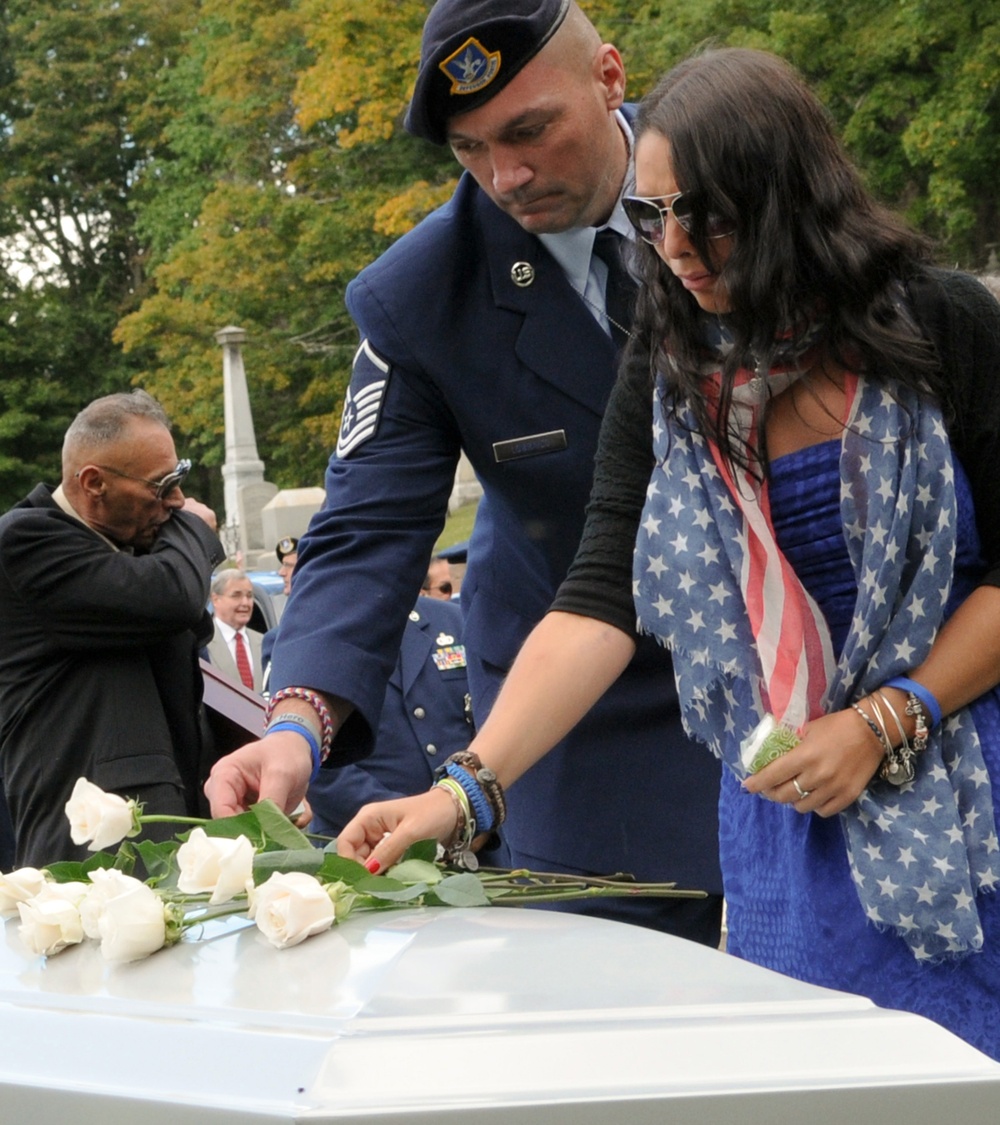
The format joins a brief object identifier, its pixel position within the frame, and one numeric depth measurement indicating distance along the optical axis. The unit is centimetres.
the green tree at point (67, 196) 3534
